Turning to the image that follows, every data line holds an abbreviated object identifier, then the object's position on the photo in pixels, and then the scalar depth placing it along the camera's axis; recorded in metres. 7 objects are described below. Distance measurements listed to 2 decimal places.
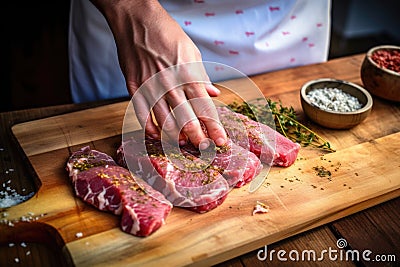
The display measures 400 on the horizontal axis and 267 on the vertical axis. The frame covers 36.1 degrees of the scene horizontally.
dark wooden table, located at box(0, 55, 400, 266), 0.61
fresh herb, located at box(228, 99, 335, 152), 0.74
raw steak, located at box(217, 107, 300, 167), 0.69
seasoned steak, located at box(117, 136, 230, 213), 0.63
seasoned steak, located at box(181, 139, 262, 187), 0.66
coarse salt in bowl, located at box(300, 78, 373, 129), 0.75
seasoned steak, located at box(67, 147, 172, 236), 0.60
